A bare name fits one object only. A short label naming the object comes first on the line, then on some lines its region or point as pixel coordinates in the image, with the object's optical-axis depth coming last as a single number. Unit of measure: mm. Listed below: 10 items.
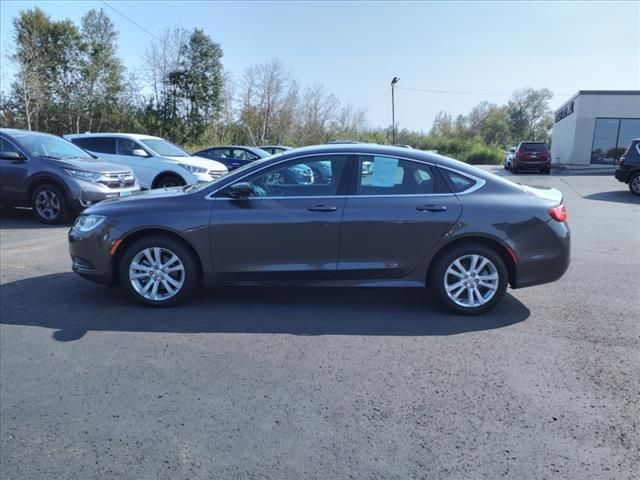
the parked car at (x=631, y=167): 15000
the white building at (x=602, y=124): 26798
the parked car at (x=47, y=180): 8992
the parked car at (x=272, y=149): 19719
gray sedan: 4555
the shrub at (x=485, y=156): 48312
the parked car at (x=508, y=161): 32881
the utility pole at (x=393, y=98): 35812
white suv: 11547
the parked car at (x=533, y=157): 26172
